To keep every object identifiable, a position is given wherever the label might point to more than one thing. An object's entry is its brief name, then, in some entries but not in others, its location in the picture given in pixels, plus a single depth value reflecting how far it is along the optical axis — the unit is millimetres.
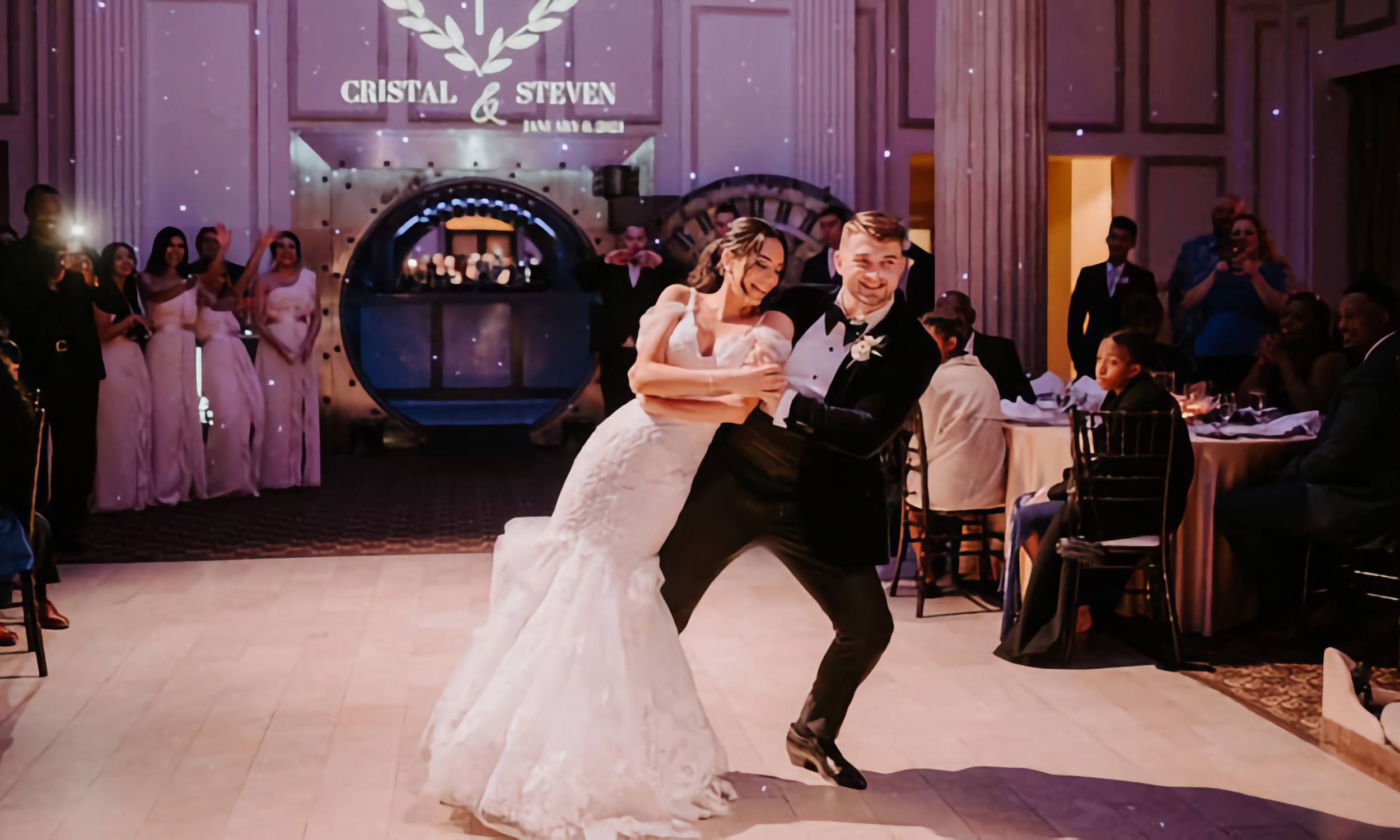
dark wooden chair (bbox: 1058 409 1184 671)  3930
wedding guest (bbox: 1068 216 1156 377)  7207
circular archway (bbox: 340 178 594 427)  10805
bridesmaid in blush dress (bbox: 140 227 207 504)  7152
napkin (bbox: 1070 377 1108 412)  4805
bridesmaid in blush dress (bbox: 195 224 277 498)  7445
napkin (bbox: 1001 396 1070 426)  4801
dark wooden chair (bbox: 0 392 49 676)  3791
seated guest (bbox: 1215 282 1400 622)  3822
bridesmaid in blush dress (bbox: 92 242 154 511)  6770
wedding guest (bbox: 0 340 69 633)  3783
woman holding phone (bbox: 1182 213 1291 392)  6785
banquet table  4195
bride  2510
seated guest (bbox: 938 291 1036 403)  5676
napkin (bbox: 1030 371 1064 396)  5699
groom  2650
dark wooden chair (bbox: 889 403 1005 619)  4676
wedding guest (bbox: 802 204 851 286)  7629
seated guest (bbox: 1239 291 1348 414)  5379
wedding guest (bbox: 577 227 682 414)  8828
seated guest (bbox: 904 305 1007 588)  4656
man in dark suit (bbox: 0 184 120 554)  5398
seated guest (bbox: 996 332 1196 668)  3957
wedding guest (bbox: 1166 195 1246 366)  7129
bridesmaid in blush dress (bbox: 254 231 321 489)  7730
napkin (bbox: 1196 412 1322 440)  4430
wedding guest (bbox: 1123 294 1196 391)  6293
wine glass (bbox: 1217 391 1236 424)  4664
